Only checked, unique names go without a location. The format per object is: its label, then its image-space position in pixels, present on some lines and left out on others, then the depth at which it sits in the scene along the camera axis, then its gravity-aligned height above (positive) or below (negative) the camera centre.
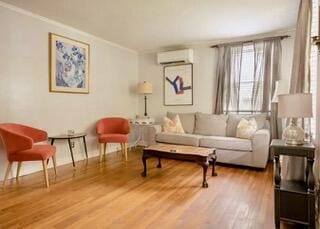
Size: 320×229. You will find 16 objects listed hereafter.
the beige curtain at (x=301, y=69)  2.30 +0.37
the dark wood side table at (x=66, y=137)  3.68 -0.55
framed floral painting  3.95 +0.67
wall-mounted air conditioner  5.12 +1.06
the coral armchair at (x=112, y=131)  4.42 -0.58
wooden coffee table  3.12 -0.70
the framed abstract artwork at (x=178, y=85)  5.39 +0.45
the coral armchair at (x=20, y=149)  2.96 -0.62
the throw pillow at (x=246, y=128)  4.03 -0.41
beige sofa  3.80 -0.61
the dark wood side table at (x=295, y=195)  1.92 -0.75
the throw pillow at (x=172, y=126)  4.85 -0.46
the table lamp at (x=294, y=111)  1.94 -0.04
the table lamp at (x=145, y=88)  5.46 +0.36
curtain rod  4.33 +1.28
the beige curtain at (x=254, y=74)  4.42 +0.61
